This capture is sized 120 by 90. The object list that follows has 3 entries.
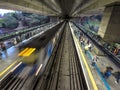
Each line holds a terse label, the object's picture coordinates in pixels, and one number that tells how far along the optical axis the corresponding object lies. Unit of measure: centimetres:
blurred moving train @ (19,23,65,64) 732
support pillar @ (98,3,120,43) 1155
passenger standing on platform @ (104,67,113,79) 868
